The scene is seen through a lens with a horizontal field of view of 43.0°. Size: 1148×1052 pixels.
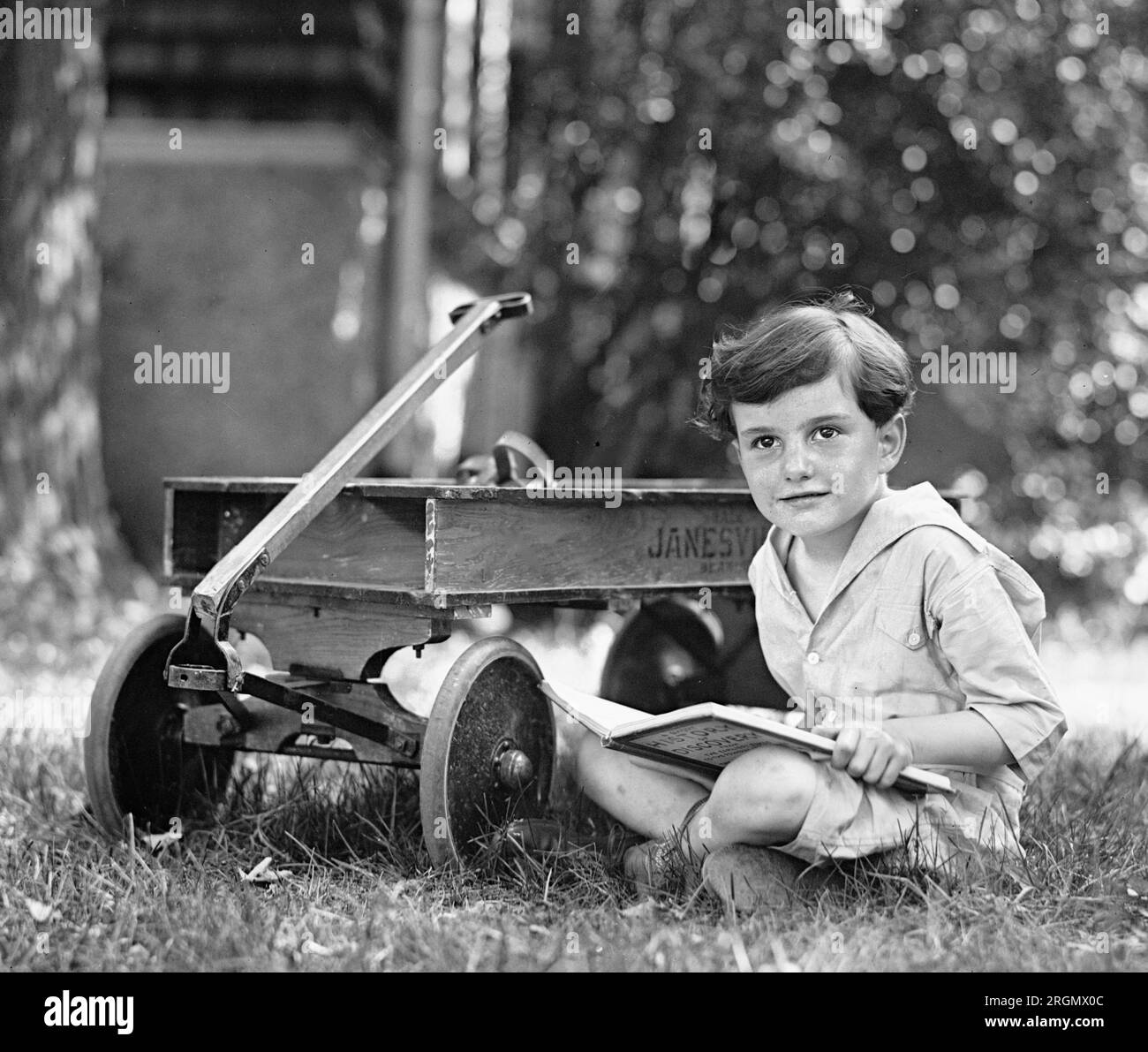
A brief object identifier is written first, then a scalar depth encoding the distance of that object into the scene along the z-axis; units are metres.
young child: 2.58
